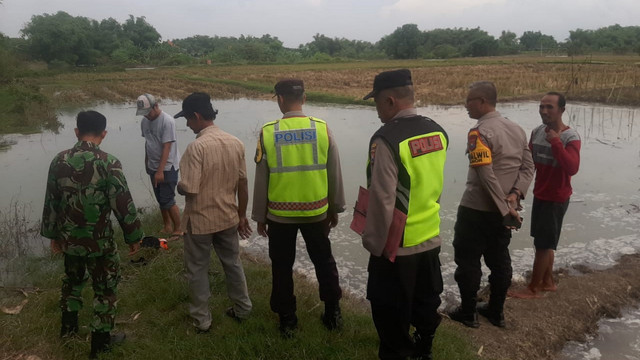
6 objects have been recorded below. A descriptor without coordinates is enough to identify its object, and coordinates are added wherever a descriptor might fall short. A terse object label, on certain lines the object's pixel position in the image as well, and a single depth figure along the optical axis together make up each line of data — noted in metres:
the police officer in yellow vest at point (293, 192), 2.84
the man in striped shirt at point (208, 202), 2.93
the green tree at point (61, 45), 49.47
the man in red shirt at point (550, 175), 3.53
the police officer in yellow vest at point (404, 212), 2.26
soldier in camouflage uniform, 2.65
